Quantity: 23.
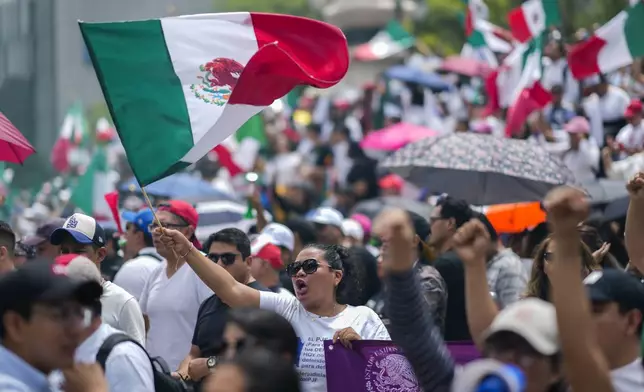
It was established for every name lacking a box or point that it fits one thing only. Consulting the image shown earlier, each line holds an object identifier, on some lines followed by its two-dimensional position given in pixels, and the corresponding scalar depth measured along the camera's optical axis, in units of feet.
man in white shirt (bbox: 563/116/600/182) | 98.87
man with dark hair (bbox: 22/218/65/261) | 60.61
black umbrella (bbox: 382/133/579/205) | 72.75
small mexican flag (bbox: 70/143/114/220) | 120.20
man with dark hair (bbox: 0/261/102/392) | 32.07
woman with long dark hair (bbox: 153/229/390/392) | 46.02
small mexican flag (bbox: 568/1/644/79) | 89.90
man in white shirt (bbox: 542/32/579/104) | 115.71
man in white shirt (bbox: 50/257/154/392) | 38.11
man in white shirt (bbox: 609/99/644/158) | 100.61
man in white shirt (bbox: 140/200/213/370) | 56.84
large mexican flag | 53.31
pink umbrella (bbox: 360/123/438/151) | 125.91
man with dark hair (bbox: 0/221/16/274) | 52.91
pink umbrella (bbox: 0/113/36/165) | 59.79
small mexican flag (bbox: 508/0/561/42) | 113.47
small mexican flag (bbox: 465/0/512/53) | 146.27
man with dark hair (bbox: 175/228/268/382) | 48.88
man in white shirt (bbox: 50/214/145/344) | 52.01
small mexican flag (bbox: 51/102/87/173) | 181.93
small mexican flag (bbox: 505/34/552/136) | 102.85
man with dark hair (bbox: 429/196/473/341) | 58.06
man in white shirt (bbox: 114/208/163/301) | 61.63
